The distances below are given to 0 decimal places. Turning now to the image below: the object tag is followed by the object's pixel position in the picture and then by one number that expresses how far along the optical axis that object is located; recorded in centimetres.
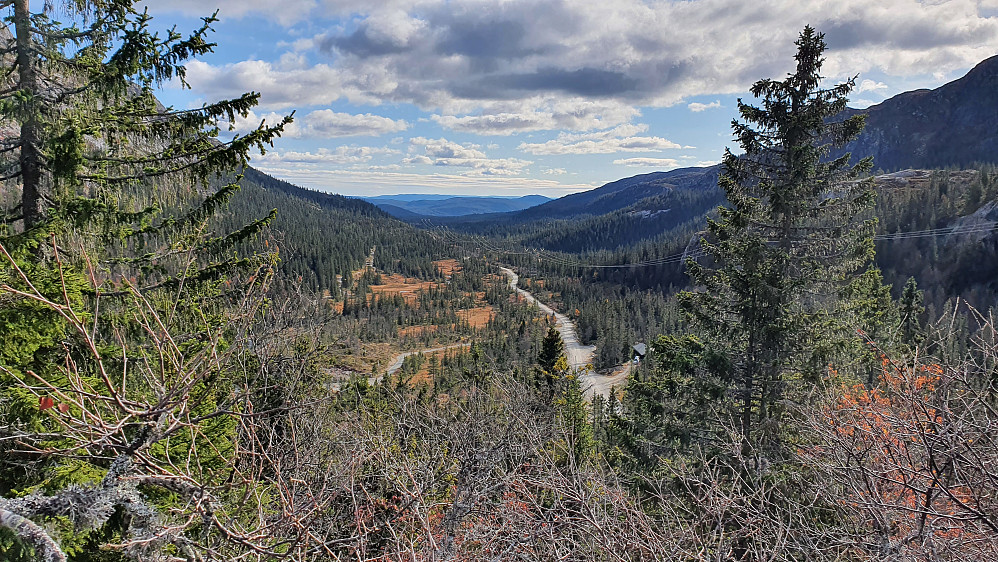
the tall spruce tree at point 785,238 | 866
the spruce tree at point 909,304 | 2505
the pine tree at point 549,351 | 2158
